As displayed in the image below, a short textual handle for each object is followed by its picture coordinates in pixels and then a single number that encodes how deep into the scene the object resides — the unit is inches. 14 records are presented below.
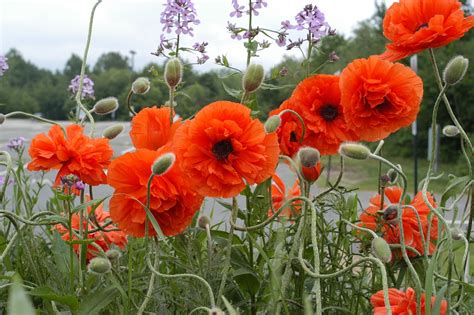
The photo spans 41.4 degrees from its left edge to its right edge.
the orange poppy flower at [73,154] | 34.5
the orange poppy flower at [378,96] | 30.2
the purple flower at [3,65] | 52.6
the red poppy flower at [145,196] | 27.1
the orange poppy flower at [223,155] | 26.3
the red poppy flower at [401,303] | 25.6
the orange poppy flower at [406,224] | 34.0
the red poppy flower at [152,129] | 30.5
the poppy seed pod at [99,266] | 24.7
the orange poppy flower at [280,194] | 39.2
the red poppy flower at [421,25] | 31.1
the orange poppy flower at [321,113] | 31.5
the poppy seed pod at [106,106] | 36.0
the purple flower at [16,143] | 65.0
